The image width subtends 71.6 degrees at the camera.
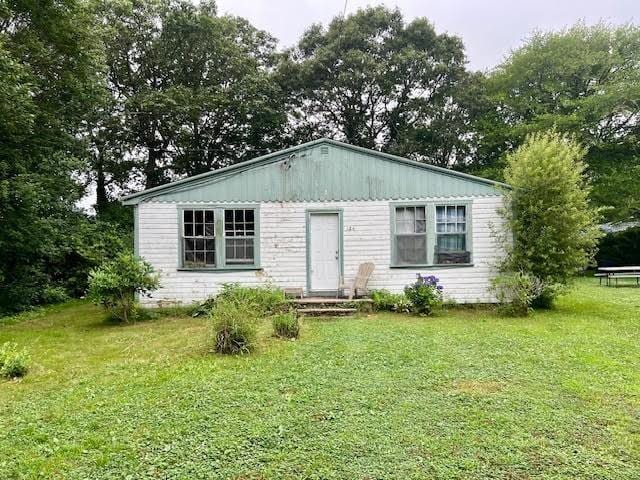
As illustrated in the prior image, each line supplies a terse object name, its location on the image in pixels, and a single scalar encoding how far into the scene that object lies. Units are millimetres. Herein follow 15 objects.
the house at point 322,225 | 9727
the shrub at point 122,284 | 8281
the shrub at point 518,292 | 8609
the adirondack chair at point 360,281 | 9719
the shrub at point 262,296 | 8312
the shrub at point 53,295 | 11551
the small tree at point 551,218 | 8695
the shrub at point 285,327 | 6719
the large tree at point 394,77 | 20812
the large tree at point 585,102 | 17547
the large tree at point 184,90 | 18203
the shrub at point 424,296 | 8945
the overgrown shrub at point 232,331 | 5758
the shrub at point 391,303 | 9125
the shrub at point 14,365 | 5020
